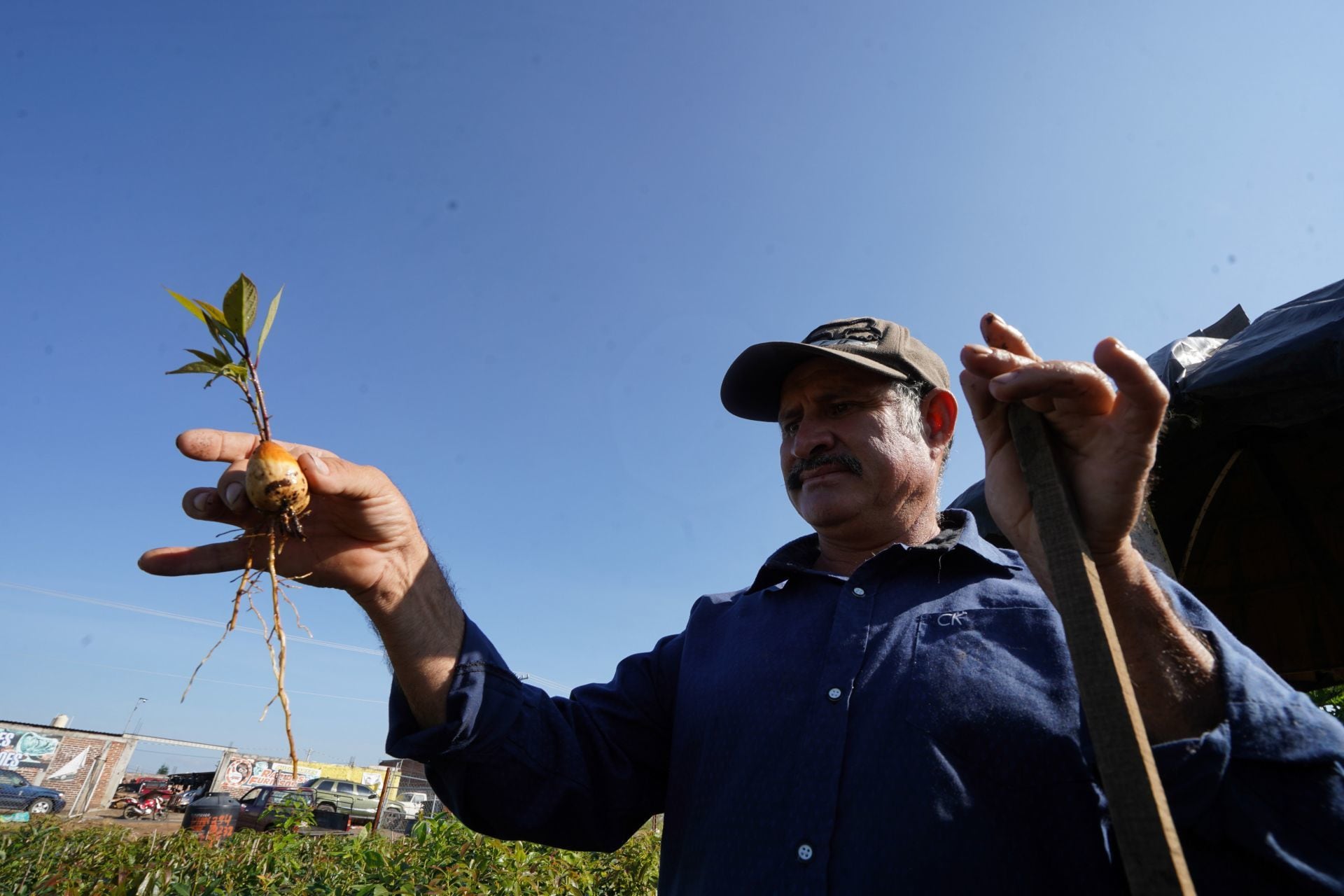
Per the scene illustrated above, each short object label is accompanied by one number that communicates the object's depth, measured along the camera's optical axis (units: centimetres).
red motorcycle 2120
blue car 1580
